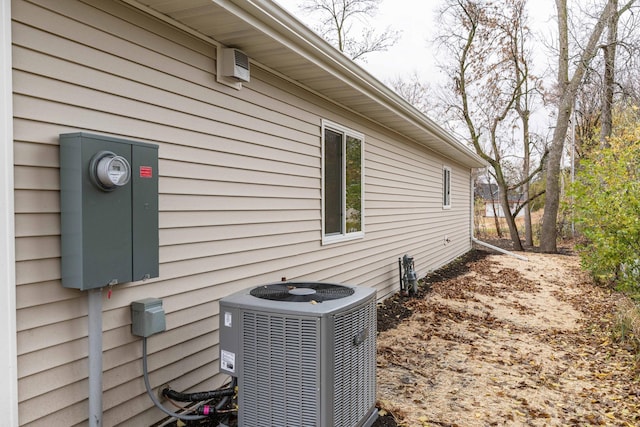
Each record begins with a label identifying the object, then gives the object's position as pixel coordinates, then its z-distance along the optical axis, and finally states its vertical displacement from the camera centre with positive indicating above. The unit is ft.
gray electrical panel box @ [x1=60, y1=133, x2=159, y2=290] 7.07 -0.21
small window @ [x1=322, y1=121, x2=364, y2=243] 17.12 +0.57
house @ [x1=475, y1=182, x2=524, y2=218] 78.12 +0.42
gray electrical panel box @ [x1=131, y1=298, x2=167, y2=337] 8.52 -2.30
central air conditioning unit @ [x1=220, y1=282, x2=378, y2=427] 7.54 -2.75
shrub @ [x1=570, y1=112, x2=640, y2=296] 20.91 -0.87
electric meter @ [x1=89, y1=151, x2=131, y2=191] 7.09 +0.43
